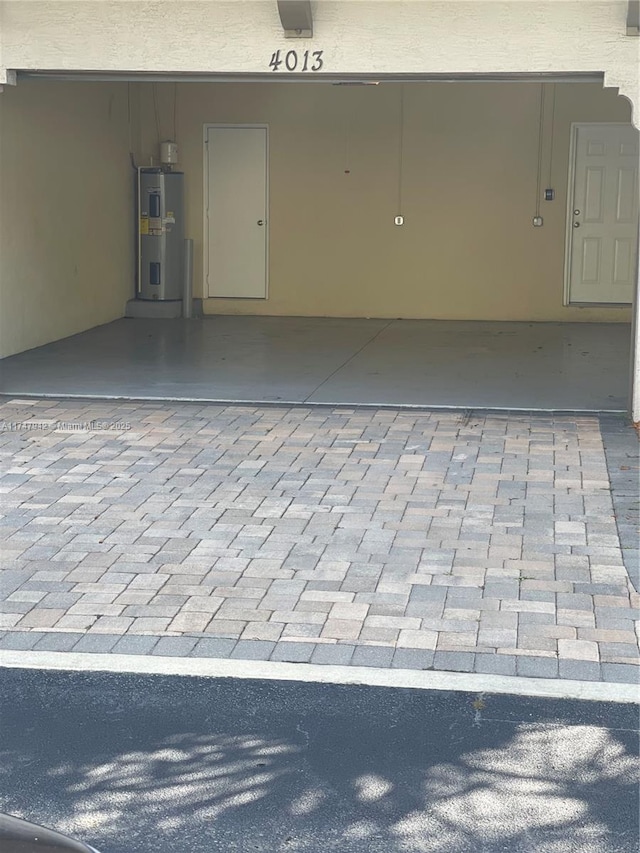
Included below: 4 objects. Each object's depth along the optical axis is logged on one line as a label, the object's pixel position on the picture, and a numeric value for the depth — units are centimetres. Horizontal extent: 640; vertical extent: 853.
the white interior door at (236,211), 1594
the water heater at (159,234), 1562
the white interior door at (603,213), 1509
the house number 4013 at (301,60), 876
